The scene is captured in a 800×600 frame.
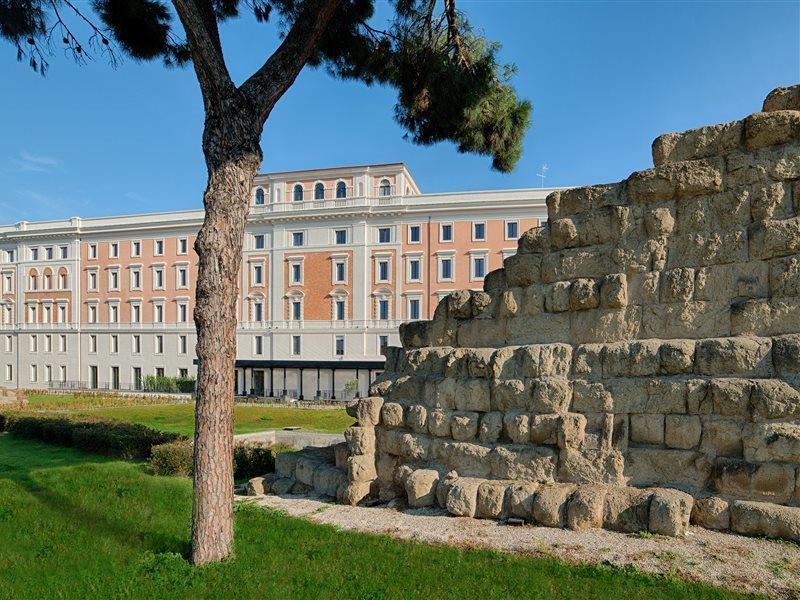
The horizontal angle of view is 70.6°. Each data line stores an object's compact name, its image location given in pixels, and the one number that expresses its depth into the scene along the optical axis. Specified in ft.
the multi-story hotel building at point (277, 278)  149.18
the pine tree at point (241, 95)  20.40
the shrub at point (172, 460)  37.19
